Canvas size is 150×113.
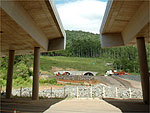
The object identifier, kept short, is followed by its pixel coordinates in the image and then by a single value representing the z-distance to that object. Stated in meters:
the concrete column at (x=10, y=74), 16.76
